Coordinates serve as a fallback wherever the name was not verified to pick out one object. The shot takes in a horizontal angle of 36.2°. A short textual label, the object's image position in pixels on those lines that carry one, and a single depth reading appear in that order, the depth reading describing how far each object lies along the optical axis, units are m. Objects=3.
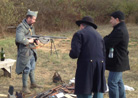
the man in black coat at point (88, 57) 3.18
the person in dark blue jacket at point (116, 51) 3.86
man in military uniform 4.62
